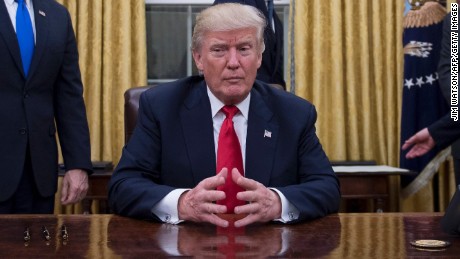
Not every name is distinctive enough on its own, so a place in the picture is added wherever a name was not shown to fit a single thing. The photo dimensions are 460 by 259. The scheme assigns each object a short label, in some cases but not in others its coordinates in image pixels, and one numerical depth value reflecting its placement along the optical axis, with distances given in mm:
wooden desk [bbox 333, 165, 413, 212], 4355
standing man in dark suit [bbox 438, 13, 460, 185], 4113
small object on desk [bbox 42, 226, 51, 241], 1797
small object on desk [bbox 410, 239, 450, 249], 1684
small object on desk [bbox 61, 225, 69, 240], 1802
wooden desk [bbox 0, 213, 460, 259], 1627
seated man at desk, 2373
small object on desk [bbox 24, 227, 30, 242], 1783
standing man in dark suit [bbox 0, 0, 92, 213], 2812
